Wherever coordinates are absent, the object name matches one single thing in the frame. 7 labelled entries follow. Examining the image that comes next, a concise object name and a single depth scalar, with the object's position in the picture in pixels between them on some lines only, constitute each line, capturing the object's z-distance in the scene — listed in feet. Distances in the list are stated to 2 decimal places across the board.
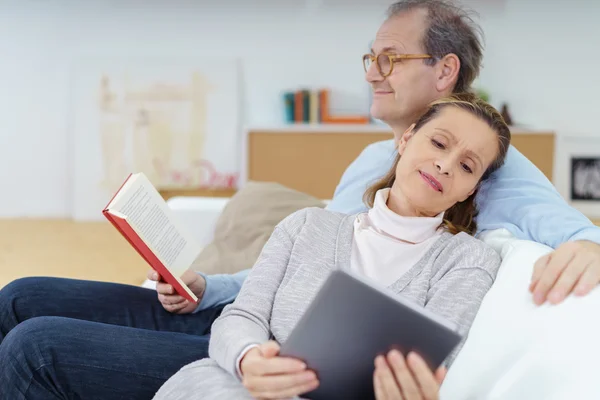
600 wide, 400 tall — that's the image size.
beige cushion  7.50
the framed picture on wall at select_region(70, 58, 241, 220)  15.20
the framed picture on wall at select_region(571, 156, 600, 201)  15.43
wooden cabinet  14.30
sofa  3.21
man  3.92
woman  3.70
